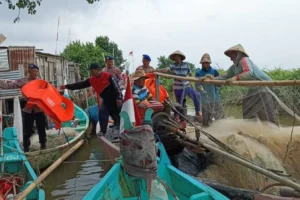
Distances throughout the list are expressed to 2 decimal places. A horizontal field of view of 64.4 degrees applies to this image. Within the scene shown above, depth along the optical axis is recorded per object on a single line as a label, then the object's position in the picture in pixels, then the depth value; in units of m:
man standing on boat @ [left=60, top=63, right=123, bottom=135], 4.88
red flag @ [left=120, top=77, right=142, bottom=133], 2.49
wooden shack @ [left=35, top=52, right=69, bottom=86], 11.07
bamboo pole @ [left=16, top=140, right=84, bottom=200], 2.51
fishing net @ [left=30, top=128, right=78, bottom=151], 5.42
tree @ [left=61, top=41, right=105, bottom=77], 23.67
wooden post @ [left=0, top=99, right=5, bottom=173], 4.13
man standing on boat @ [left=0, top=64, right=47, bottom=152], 4.61
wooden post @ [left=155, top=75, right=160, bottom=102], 4.54
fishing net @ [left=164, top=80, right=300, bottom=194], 3.02
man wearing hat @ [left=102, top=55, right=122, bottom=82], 5.62
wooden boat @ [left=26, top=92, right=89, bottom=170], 4.57
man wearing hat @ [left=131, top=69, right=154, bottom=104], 4.19
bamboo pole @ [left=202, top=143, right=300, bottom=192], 2.25
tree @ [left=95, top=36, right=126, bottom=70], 31.03
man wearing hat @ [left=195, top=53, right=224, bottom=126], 4.00
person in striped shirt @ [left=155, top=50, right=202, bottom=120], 5.10
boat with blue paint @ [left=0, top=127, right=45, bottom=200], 3.25
